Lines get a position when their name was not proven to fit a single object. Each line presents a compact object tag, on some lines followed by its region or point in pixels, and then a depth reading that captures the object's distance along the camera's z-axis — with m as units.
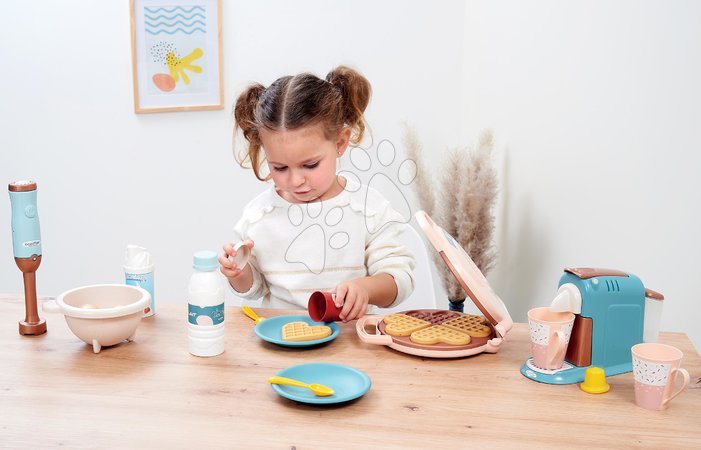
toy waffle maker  1.20
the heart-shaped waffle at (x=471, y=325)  1.27
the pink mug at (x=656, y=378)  1.01
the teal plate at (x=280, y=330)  1.24
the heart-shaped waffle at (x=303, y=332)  1.25
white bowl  1.21
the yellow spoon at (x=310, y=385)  1.03
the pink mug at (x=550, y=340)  1.12
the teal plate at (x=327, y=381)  1.02
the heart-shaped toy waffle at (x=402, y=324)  1.25
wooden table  0.93
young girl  1.45
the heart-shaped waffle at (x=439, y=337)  1.21
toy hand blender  1.30
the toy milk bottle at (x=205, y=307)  1.20
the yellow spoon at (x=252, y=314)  1.40
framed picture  2.83
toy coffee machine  1.12
